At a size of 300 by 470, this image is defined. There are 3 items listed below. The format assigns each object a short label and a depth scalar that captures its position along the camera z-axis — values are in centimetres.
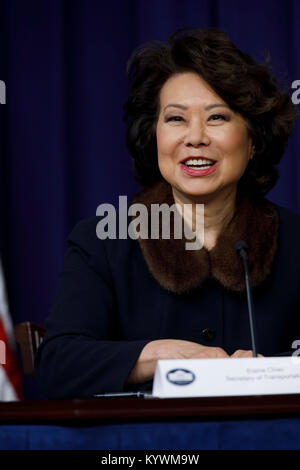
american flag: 345
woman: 315
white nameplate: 278
